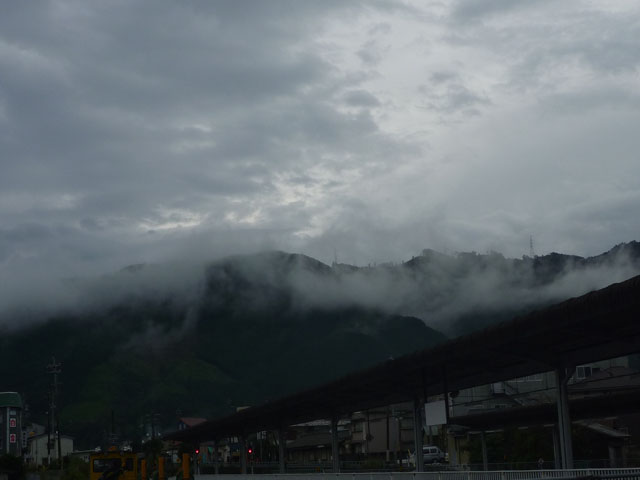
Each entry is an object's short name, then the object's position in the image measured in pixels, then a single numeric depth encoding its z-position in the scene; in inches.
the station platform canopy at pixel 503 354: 738.8
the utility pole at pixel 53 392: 3602.4
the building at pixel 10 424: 4987.7
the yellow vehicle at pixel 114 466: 1632.6
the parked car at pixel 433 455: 2945.9
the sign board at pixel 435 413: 1081.4
